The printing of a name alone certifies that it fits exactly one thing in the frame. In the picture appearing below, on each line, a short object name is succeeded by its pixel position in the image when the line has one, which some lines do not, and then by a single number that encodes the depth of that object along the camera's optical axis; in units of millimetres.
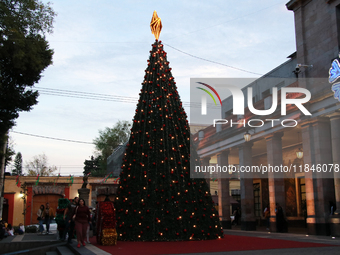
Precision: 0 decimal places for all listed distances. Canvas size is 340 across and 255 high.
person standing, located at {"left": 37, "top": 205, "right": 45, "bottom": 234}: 19609
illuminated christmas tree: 11508
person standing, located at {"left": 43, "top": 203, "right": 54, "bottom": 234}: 18938
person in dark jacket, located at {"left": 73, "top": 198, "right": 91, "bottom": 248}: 11211
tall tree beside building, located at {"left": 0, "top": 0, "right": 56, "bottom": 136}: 14117
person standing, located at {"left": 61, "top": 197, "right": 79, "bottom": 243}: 13091
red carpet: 9070
